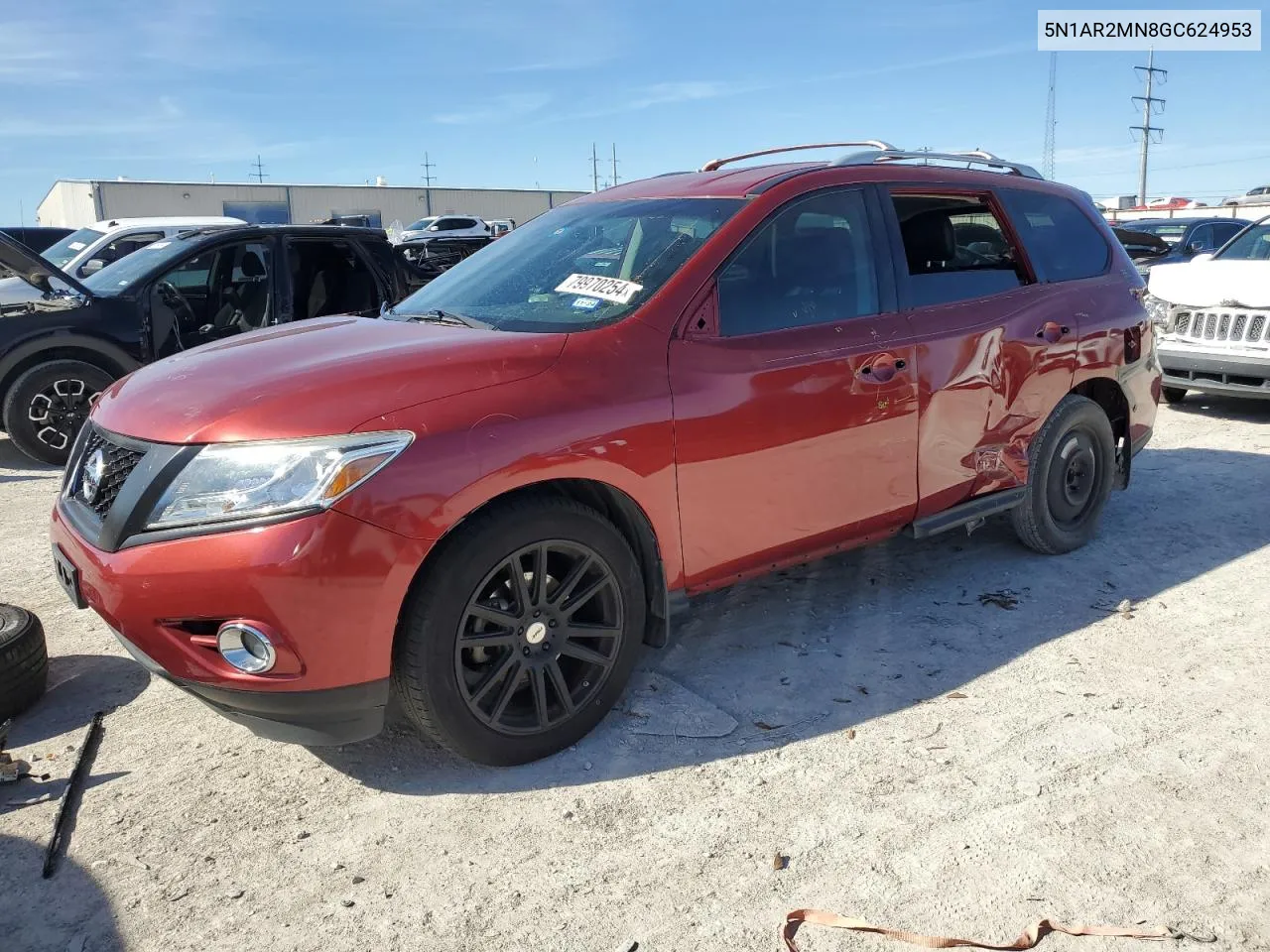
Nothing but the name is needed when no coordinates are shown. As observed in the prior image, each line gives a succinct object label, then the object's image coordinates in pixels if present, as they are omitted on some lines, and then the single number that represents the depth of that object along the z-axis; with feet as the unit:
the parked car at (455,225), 103.55
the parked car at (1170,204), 142.26
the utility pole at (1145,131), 190.02
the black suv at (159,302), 22.59
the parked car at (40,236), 57.24
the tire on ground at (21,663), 10.80
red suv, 8.51
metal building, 157.99
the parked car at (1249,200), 74.13
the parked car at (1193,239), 42.88
